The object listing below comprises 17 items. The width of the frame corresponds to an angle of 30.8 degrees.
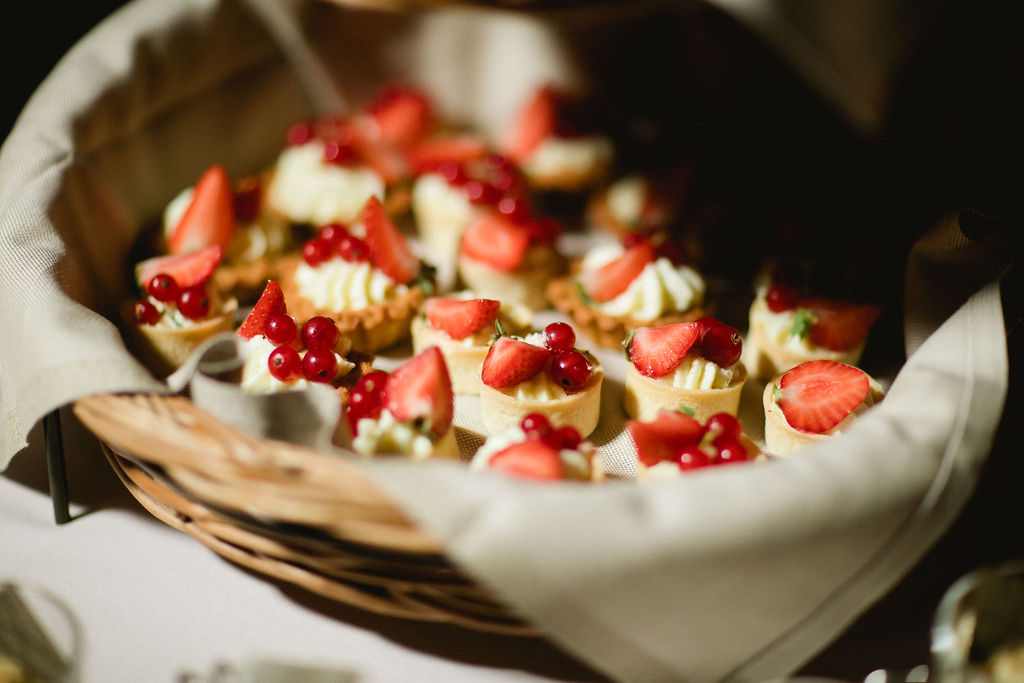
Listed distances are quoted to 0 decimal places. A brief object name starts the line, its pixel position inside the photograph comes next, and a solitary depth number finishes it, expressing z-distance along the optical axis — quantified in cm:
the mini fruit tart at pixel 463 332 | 61
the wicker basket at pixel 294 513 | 51
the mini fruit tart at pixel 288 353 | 57
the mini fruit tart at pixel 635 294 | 64
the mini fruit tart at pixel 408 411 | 55
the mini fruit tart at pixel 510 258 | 66
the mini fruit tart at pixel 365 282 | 64
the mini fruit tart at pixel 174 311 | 61
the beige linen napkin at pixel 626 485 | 49
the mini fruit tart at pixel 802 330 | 62
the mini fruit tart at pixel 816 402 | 57
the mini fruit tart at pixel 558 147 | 75
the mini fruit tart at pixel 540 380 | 58
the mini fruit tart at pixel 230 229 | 65
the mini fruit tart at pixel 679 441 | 55
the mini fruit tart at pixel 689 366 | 59
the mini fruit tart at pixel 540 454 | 53
